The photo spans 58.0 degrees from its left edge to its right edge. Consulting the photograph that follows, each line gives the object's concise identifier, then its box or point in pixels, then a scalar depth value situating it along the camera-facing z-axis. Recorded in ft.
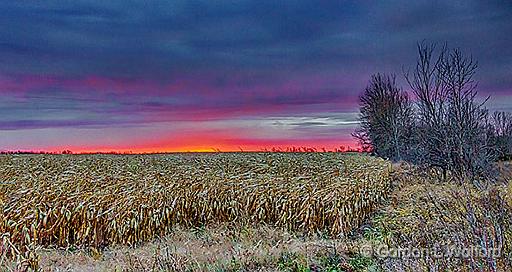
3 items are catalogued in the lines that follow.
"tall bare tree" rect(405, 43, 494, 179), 66.90
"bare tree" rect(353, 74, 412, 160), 123.65
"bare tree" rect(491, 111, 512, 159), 126.80
